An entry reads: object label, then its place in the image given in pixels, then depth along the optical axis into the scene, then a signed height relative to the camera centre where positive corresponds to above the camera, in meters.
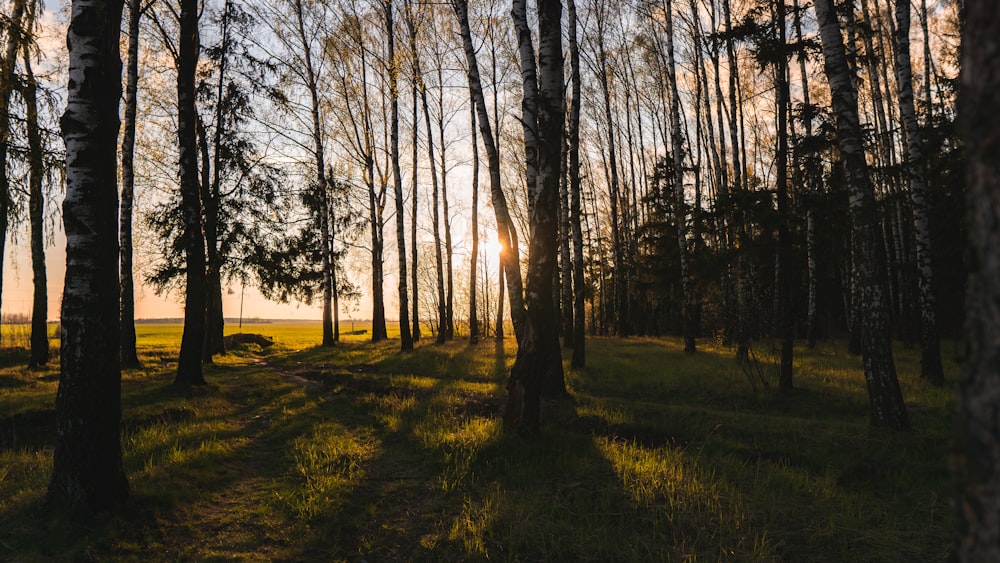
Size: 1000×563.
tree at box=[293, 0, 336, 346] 19.73 +7.03
